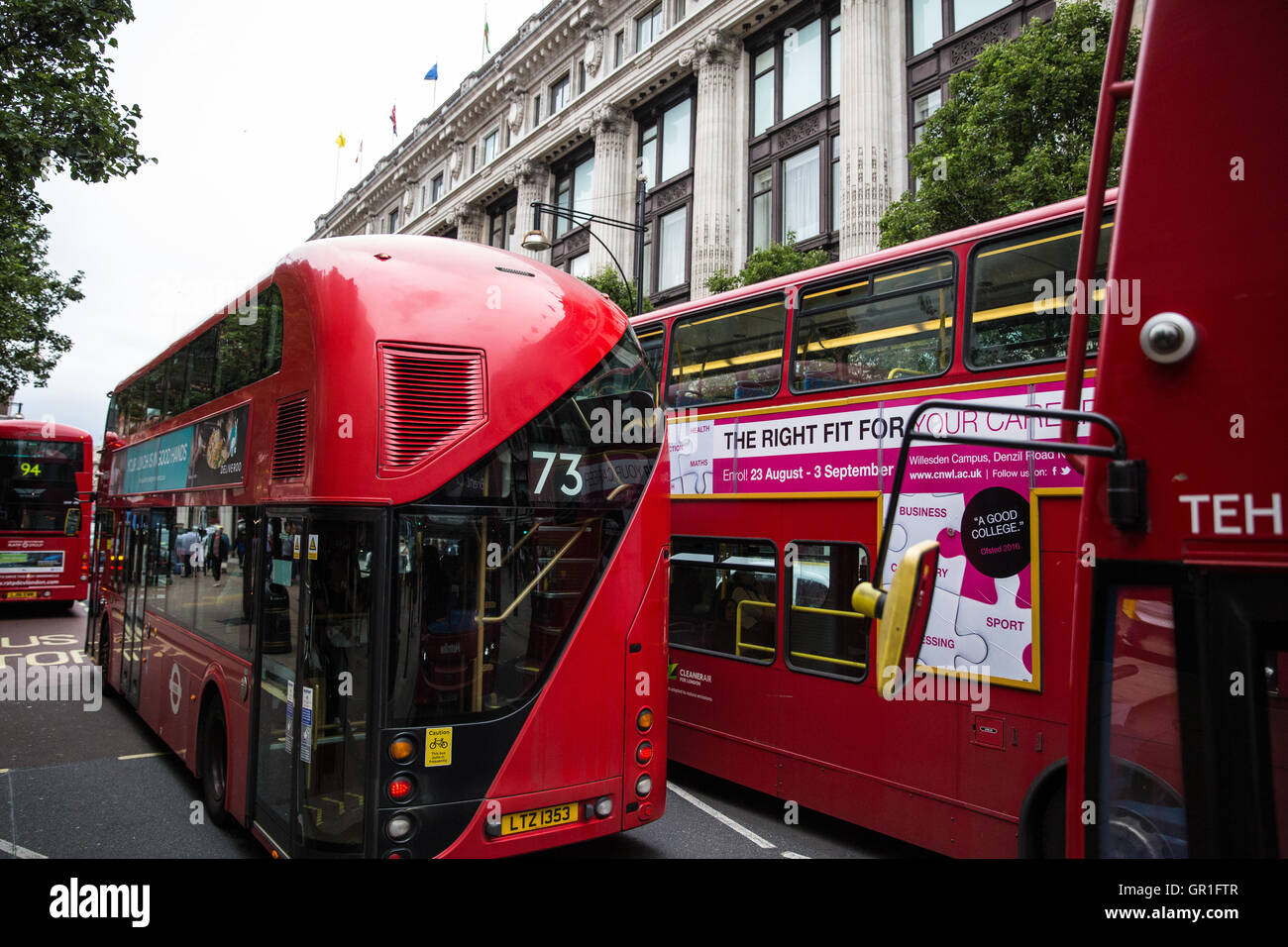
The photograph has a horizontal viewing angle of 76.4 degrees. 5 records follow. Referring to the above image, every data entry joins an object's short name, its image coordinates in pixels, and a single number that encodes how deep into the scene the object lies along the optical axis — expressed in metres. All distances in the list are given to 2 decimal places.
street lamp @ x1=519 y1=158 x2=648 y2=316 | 15.33
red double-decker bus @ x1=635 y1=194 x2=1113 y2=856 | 5.02
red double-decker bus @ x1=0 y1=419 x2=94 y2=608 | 17.84
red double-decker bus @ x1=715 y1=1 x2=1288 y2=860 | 2.12
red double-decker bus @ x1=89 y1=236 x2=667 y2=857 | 4.34
